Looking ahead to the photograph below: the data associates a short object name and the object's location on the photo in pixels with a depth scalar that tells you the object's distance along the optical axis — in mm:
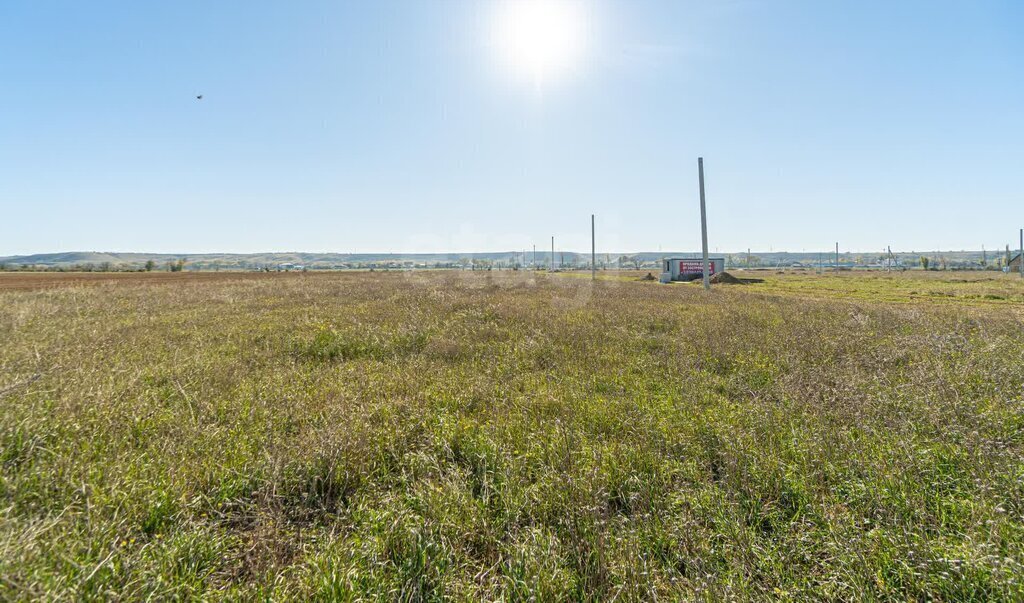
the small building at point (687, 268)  47750
